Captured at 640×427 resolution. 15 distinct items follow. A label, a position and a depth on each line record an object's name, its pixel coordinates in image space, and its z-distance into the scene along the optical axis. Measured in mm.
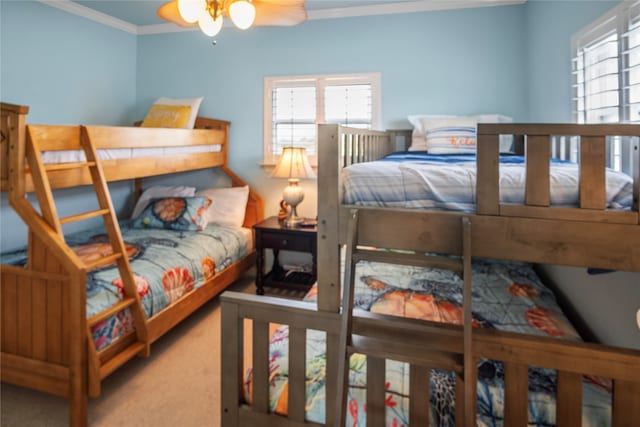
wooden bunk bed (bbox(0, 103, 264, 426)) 1675
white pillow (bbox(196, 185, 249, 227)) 3516
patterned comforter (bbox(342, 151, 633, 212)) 1100
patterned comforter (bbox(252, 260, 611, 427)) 1220
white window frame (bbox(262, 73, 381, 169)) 3350
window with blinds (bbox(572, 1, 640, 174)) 1611
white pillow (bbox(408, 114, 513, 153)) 2766
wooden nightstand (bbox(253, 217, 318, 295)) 3113
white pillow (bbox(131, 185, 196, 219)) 3590
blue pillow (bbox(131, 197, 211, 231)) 3199
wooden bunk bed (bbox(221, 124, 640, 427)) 1059
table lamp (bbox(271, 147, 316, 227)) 3225
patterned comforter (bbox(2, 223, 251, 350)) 1957
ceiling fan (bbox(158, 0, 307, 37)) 1689
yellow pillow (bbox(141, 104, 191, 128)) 3438
